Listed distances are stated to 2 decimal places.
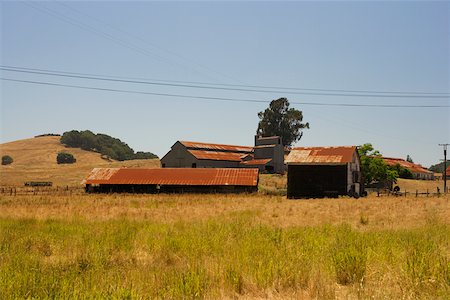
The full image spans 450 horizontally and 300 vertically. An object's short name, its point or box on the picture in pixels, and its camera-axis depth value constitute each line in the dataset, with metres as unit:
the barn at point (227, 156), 71.75
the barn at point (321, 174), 41.22
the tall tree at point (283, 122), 107.69
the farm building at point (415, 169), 93.44
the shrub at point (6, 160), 127.44
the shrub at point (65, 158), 125.94
